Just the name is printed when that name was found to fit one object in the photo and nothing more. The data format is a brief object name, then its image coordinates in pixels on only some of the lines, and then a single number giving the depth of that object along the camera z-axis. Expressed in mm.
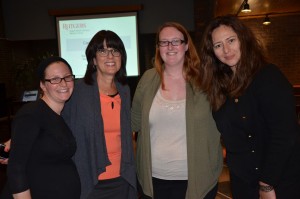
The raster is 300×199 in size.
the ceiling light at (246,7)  7547
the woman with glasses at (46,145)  1602
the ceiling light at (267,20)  10391
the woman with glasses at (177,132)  2016
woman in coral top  1979
